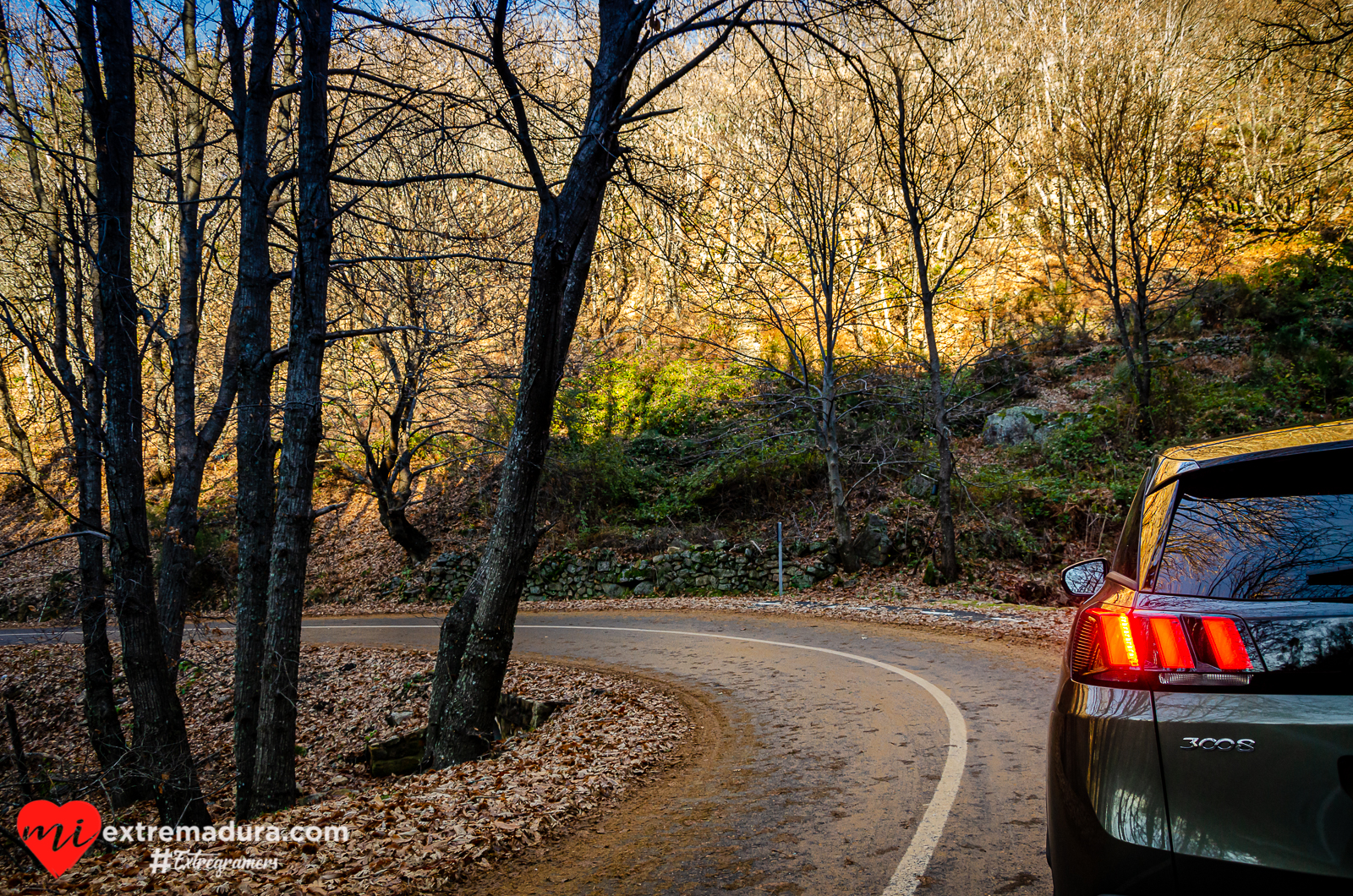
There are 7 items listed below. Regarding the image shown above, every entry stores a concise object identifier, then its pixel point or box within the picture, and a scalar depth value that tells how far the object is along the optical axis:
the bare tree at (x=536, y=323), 6.93
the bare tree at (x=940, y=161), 15.27
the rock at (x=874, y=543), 17.34
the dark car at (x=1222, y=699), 1.66
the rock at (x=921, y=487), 19.25
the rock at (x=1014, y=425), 21.42
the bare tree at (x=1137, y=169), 18.61
